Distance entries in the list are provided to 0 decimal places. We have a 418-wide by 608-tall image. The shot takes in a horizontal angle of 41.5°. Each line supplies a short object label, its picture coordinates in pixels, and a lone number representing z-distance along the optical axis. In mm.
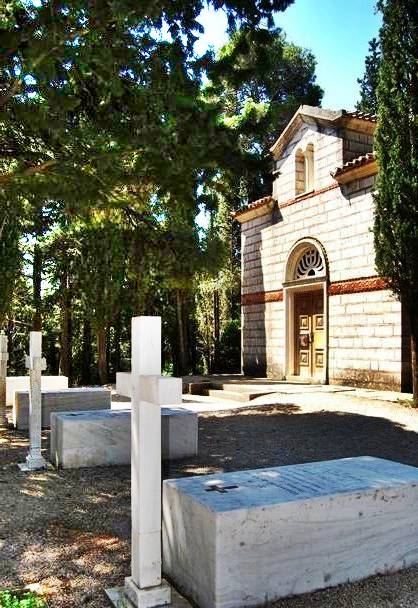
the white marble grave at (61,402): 9039
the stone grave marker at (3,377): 9281
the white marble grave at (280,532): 2947
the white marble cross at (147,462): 2902
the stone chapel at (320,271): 12945
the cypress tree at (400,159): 10242
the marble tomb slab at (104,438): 6355
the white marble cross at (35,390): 6410
